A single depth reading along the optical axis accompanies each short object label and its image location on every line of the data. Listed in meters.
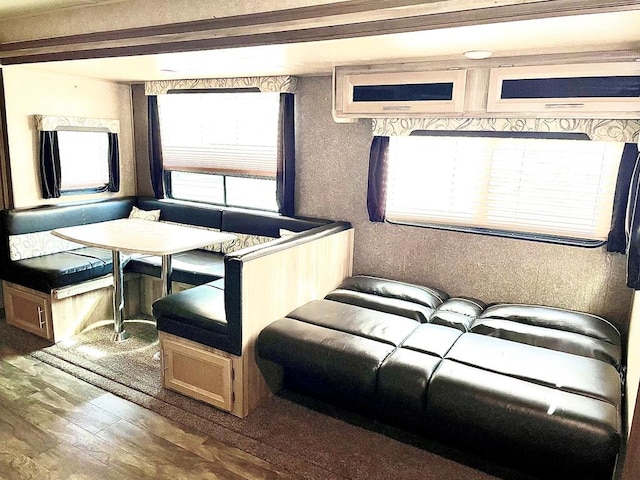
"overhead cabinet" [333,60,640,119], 2.33
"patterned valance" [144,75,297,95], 3.60
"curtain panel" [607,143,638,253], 2.61
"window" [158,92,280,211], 3.93
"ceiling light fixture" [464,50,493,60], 2.41
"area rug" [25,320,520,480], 2.21
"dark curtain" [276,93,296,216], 3.67
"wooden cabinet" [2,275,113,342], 3.39
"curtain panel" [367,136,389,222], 3.33
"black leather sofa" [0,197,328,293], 3.45
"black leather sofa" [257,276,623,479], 1.85
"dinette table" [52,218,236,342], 2.93
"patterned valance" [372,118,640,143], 2.58
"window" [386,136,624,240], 2.78
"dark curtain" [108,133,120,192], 4.44
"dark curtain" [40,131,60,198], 3.87
